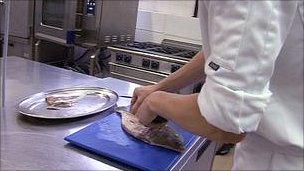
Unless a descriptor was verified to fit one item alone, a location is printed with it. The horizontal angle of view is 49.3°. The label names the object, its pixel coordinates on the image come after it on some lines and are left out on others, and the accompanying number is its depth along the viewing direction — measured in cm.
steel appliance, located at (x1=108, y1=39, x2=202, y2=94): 208
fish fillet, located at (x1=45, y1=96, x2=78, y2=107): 107
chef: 48
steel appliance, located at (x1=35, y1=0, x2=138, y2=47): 219
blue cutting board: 79
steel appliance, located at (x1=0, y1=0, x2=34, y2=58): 229
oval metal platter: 100
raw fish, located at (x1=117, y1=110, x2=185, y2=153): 87
